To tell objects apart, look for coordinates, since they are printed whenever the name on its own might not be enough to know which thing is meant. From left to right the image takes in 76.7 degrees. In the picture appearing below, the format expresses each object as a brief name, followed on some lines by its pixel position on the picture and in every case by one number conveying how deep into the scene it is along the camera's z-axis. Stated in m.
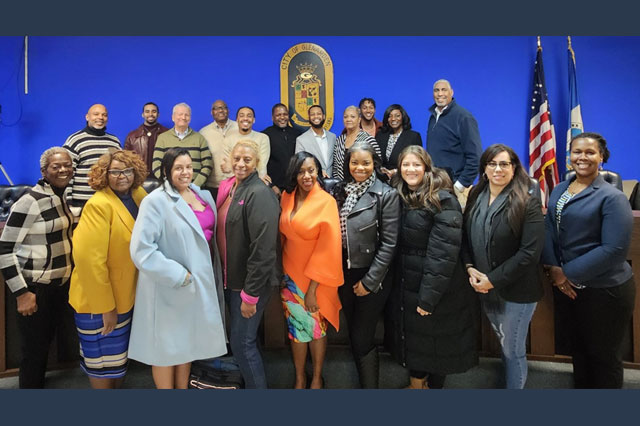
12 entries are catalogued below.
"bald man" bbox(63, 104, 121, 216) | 3.10
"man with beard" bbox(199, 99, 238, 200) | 3.77
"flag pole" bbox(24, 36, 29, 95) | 5.11
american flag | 4.70
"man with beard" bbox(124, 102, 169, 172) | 3.96
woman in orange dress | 2.07
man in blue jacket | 3.02
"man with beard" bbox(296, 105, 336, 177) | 3.56
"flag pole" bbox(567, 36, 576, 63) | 4.80
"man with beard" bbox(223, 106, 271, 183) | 3.64
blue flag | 4.73
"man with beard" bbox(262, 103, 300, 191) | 3.74
